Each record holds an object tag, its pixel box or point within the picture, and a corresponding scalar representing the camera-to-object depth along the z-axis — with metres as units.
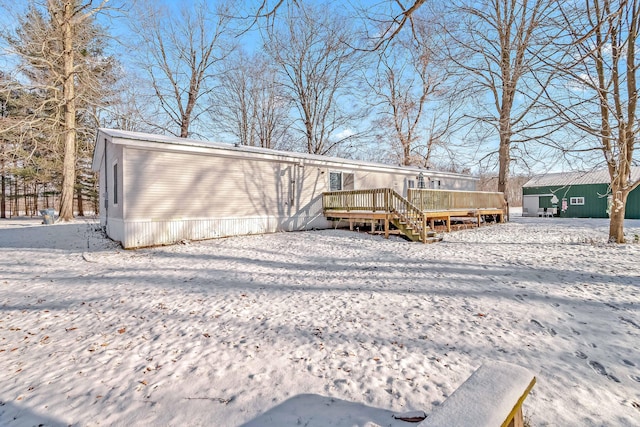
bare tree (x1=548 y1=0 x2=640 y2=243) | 5.63
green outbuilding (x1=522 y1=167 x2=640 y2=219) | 20.67
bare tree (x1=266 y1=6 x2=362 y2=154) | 22.28
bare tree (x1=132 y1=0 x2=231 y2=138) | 21.12
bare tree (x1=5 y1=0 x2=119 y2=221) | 14.00
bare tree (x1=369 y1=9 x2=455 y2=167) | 22.21
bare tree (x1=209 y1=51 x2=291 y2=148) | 24.19
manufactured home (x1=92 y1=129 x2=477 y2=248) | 8.71
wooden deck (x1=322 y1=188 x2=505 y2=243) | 10.34
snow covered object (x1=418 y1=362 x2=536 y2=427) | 1.30
